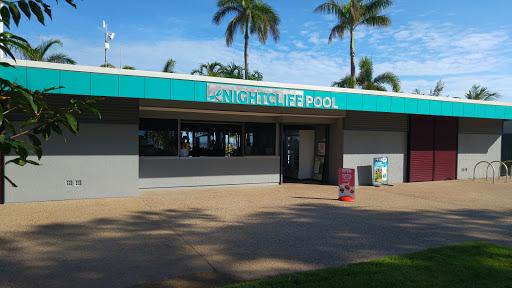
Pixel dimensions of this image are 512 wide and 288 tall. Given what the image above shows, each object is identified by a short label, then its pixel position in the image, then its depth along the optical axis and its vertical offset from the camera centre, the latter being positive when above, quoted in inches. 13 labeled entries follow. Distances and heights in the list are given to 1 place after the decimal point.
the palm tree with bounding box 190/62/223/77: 1283.2 +241.9
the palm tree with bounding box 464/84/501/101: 1173.1 +153.3
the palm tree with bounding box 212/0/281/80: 1103.6 +368.6
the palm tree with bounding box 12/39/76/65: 948.7 +211.0
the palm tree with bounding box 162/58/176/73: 1365.7 +269.0
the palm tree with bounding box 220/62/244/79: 1237.1 +227.9
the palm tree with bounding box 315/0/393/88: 1134.4 +400.5
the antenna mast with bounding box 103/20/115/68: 1095.3 +299.0
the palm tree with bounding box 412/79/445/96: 1502.3 +208.4
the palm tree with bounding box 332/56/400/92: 1196.5 +203.7
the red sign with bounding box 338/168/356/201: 406.4 -54.1
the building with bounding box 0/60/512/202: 369.7 +2.0
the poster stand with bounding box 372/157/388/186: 536.1 -47.7
